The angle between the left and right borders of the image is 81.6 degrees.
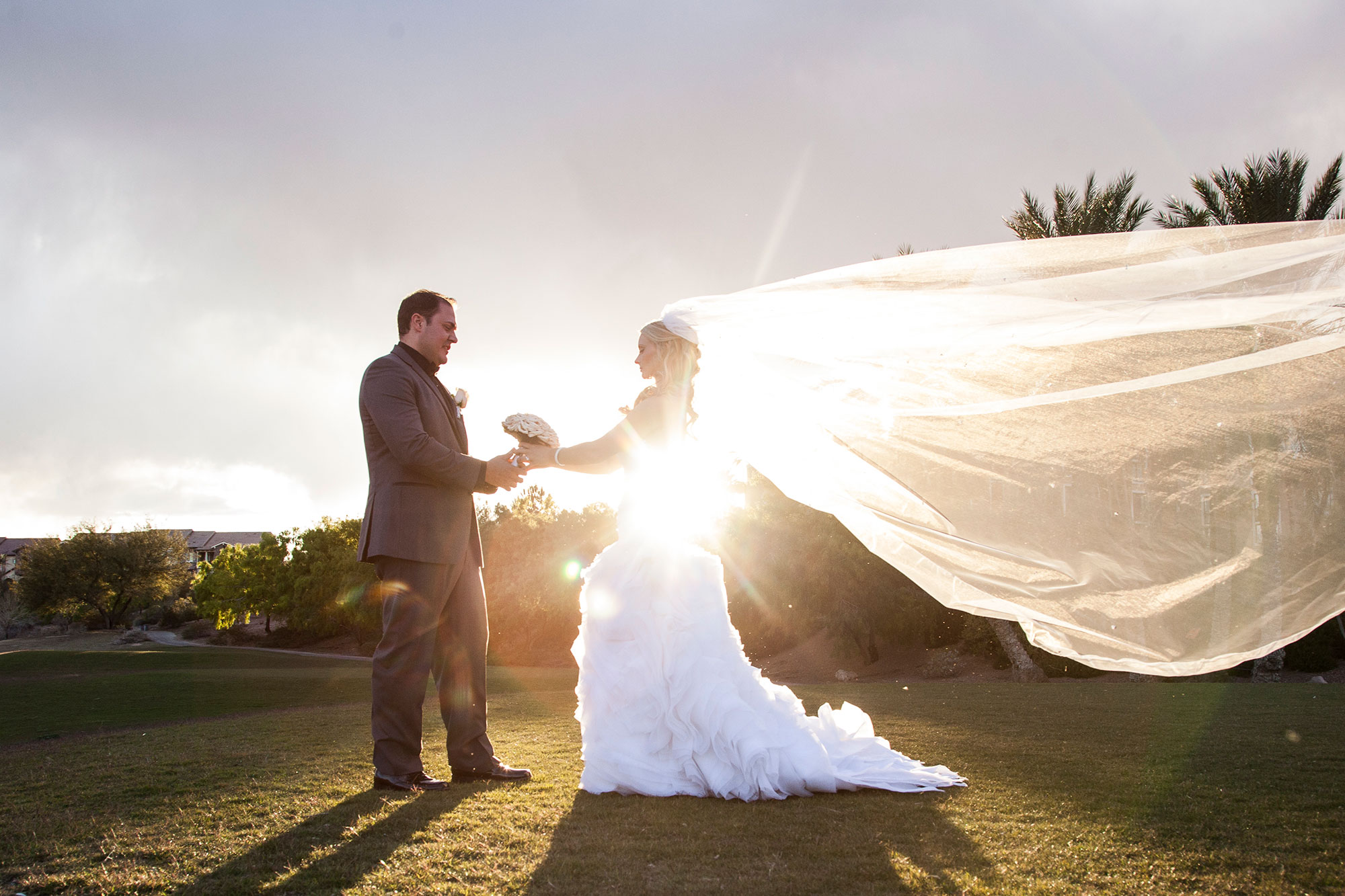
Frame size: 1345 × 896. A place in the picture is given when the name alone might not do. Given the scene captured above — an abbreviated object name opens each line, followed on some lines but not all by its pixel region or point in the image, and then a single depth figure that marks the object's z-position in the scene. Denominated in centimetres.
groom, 449
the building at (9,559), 6987
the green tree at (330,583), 4256
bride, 423
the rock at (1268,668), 1714
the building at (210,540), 10762
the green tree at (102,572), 5362
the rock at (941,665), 2216
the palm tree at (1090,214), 1877
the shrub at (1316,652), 1770
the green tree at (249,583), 5209
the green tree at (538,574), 3038
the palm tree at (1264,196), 1797
